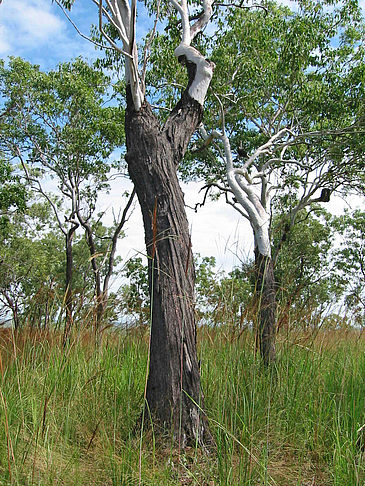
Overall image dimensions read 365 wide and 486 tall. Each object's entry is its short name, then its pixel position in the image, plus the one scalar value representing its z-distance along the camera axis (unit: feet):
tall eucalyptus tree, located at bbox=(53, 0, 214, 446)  9.89
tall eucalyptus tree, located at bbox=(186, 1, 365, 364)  32.53
